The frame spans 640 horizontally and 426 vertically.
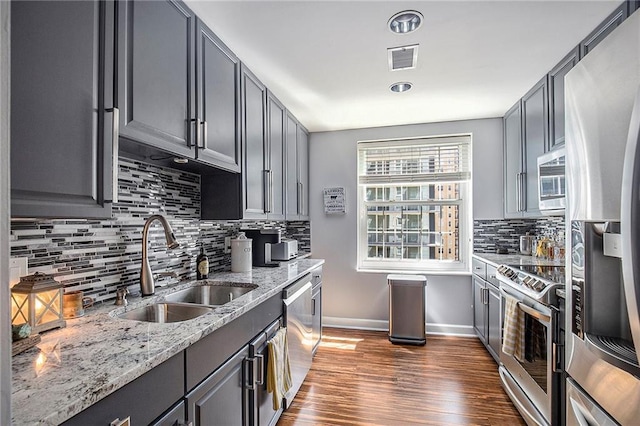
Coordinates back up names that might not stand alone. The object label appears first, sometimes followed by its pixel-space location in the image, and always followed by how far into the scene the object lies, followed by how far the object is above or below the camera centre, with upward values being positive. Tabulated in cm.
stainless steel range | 168 -78
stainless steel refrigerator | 85 -5
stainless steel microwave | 214 +25
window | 374 +15
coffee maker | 268 -24
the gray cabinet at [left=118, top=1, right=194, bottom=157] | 120 +62
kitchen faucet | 159 -29
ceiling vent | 203 +109
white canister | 237 -30
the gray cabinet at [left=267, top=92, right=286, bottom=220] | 262 +54
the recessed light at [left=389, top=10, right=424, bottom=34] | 169 +110
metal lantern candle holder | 100 -29
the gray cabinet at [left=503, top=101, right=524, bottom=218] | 298 +55
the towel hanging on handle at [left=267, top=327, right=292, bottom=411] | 174 -90
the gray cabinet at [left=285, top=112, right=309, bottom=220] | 317 +51
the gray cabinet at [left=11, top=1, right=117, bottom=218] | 81 +31
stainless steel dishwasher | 213 -87
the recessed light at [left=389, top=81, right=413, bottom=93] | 259 +110
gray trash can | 334 -104
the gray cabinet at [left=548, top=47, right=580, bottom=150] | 216 +85
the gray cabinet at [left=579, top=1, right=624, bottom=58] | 161 +107
